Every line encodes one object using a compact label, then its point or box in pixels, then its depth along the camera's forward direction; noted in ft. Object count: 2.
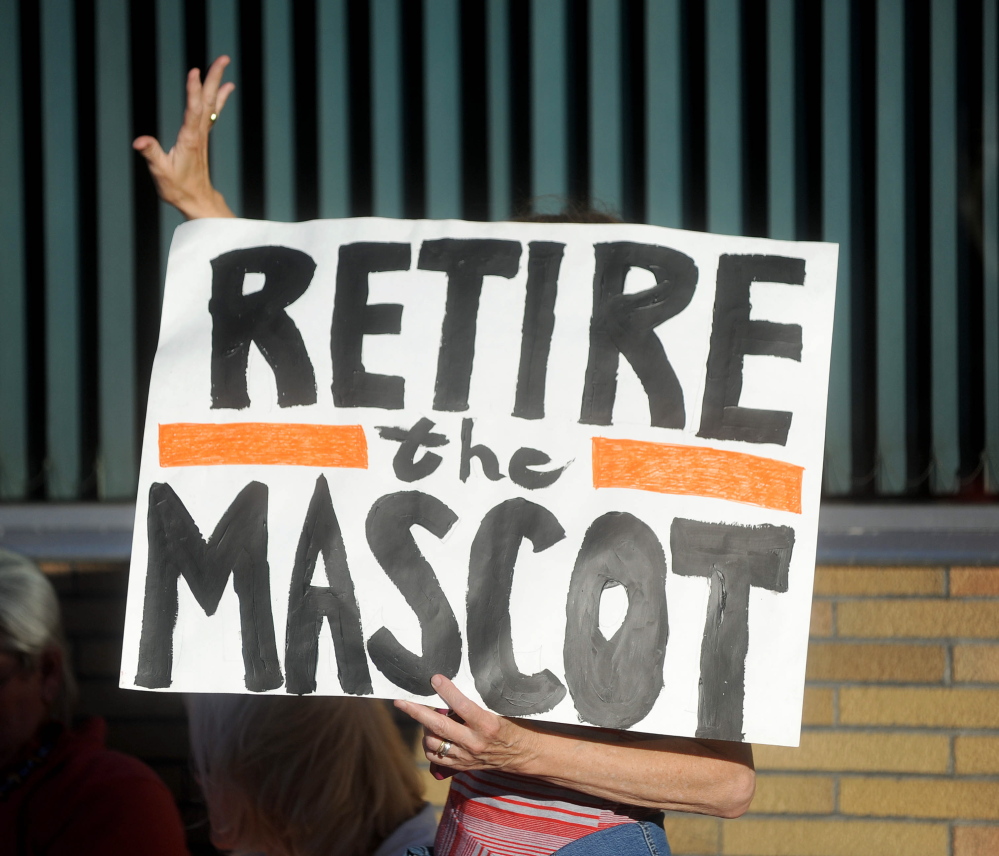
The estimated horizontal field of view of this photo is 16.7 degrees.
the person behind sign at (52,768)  19.90
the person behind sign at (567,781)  18.07
